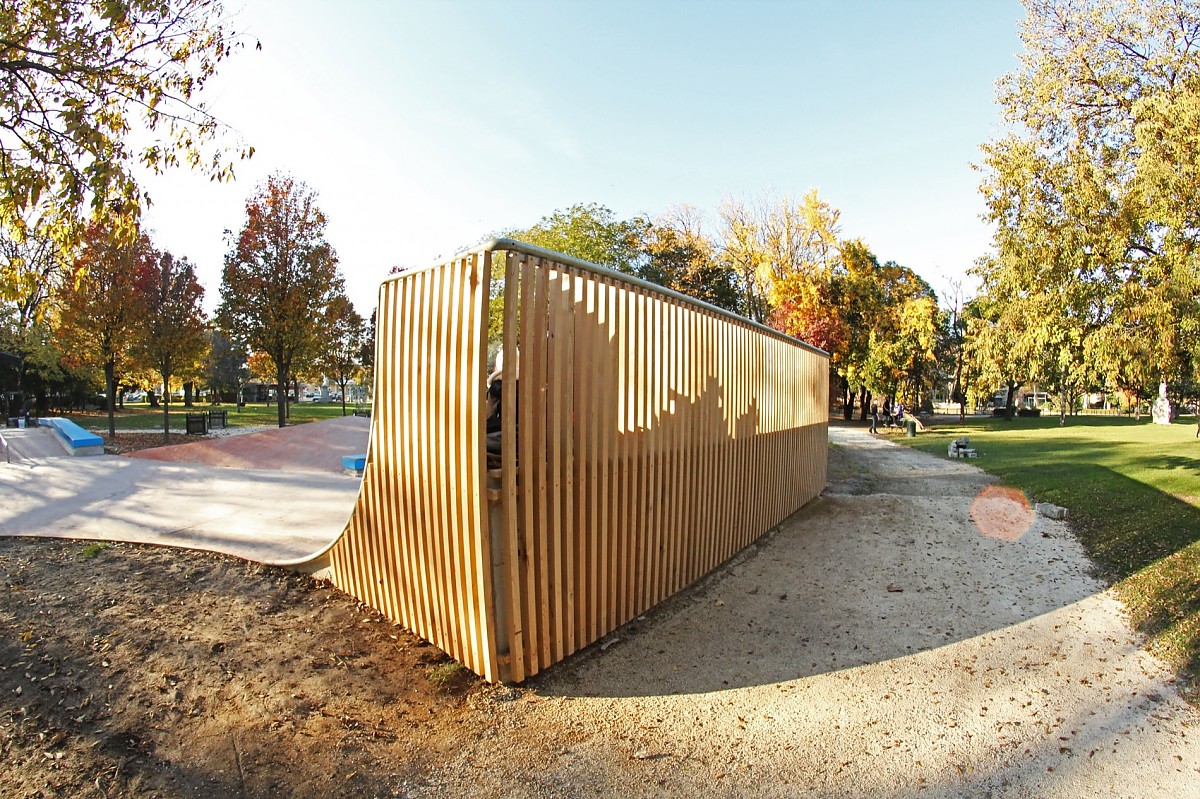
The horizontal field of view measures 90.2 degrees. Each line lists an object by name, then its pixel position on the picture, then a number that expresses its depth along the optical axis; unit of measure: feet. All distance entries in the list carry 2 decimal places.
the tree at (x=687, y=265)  103.30
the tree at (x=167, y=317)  58.18
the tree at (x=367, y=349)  109.29
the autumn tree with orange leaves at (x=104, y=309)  53.06
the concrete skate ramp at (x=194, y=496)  21.17
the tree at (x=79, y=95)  16.28
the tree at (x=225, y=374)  164.55
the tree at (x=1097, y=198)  32.01
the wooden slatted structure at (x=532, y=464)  11.46
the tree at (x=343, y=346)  70.95
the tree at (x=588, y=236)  90.68
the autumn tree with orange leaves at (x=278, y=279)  63.52
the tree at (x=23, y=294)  17.31
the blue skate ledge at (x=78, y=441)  47.32
